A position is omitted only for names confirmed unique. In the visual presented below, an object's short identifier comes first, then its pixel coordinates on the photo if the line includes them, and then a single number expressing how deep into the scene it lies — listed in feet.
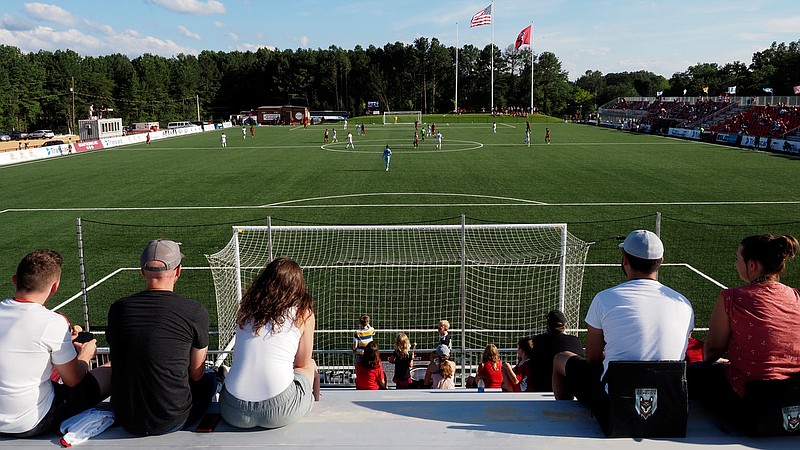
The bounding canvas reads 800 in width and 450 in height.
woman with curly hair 13.48
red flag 247.09
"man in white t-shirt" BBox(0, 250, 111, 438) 12.88
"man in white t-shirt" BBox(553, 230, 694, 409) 13.48
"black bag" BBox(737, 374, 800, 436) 12.98
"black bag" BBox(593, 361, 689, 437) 12.80
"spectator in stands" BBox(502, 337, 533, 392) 21.40
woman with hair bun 13.50
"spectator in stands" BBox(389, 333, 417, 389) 25.11
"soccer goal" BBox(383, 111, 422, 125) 319.88
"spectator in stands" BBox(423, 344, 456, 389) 24.35
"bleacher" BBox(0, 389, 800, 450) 13.05
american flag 226.38
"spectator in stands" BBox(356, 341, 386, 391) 23.43
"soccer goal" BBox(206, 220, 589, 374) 34.45
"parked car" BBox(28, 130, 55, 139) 248.32
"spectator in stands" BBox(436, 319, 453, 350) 28.17
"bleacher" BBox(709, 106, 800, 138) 154.96
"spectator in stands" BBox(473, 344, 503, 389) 24.38
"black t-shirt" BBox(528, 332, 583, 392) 20.67
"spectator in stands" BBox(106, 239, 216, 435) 13.00
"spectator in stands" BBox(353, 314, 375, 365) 28.81
